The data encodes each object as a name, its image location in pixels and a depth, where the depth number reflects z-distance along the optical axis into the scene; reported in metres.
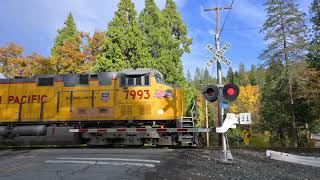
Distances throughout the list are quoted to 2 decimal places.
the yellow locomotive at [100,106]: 16.41
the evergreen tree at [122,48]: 29.90
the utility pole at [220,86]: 10.98
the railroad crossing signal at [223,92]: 11.15
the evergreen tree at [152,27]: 35.22
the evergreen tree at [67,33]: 47.08
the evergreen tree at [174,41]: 34.34
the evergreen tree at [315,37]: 33.20
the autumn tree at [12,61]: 43.72
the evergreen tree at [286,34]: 31.81
